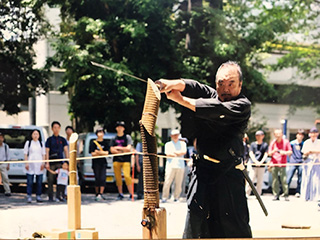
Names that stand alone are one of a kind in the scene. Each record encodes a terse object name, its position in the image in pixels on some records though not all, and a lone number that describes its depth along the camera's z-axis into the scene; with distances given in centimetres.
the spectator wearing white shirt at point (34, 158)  872
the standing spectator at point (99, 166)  936
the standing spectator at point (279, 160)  1009
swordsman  314
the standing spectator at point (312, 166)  984
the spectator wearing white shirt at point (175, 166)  954
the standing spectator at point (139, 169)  966
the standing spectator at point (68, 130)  959
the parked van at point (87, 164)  1034
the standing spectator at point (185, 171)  1003
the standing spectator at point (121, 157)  919
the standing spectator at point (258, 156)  1012
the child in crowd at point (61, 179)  895
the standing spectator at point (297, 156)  1031
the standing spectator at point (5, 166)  914
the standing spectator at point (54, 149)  896
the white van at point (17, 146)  967
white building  1053
